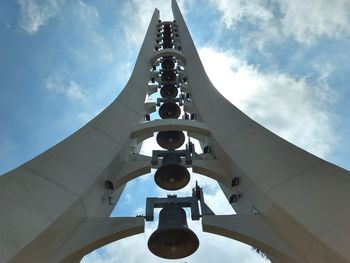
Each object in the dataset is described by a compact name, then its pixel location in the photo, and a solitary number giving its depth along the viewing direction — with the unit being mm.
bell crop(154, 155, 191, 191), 10444
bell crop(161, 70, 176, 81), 18266
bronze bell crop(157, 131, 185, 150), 13463
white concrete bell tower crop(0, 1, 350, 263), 7570
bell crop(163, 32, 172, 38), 24844
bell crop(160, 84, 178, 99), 16859
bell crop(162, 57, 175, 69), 19497
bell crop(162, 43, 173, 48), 23206
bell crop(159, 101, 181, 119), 15133
